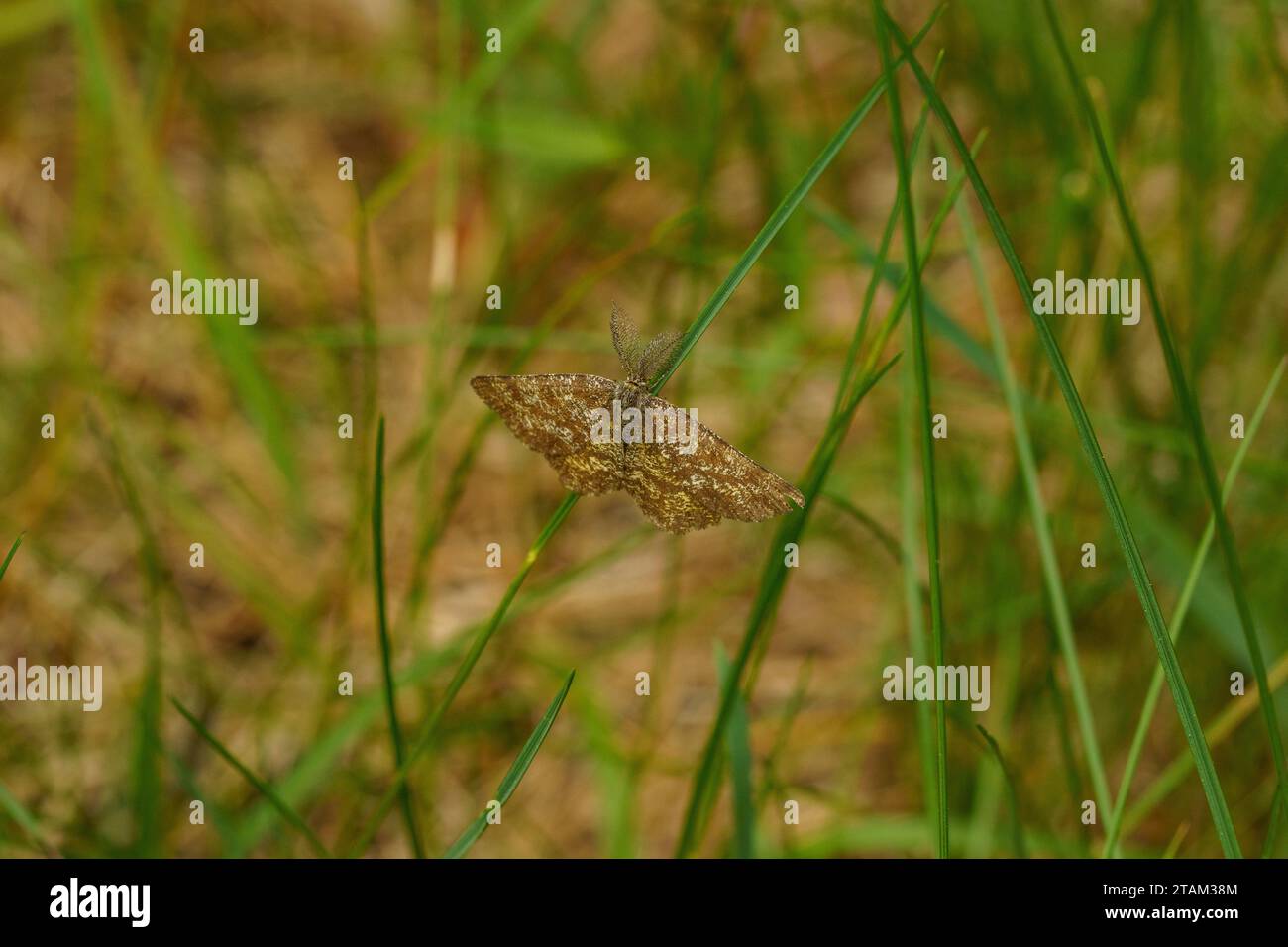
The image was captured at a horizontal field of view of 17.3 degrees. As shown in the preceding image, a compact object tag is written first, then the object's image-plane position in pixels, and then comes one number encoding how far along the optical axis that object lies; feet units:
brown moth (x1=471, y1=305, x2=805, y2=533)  1.06
